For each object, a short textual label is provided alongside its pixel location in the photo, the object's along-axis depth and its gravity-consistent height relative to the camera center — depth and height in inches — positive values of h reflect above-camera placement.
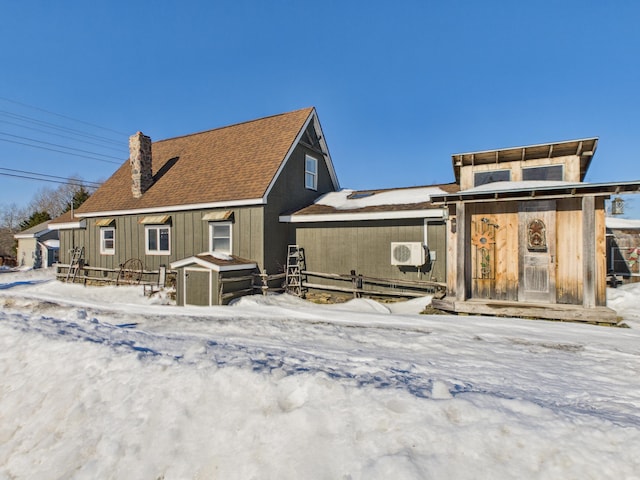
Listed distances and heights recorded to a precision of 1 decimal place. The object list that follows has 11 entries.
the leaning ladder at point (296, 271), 495.5 -46.9
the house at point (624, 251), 528.1 -19.4
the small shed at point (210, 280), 424.5 -52.2
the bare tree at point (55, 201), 1913.1 +253.4
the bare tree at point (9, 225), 1616.3 +113.1
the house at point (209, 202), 484.4 +66.2
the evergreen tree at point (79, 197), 1254.9 +172.2
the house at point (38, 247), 1085.8 -17.9
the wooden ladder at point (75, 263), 663.1 -44.0
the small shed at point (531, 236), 295.7 +3.6
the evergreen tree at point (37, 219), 1380.4 +97.2
